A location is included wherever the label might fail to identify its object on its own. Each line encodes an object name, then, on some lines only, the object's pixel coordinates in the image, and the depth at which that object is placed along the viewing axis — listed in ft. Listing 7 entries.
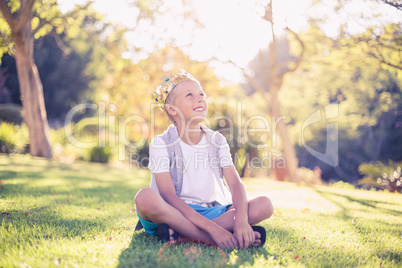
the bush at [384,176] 25.89
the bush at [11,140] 33.17
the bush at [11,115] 46.09
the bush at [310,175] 43.91
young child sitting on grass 7.42
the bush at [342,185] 33.88
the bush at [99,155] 39.64
